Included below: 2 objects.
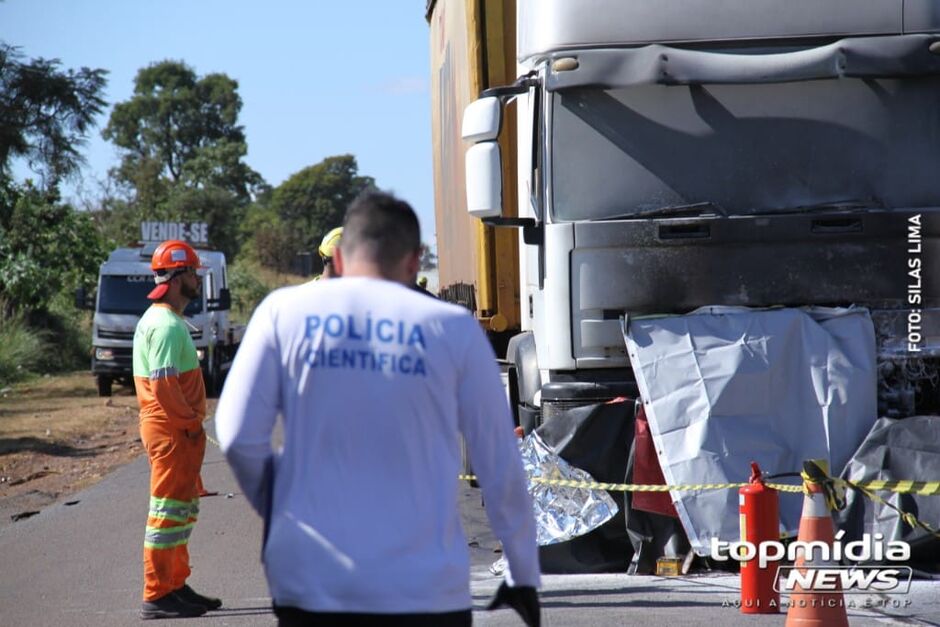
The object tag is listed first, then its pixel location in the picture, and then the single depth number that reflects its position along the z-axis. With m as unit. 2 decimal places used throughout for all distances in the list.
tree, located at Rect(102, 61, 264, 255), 149.89
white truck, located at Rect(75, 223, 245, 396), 48.50
